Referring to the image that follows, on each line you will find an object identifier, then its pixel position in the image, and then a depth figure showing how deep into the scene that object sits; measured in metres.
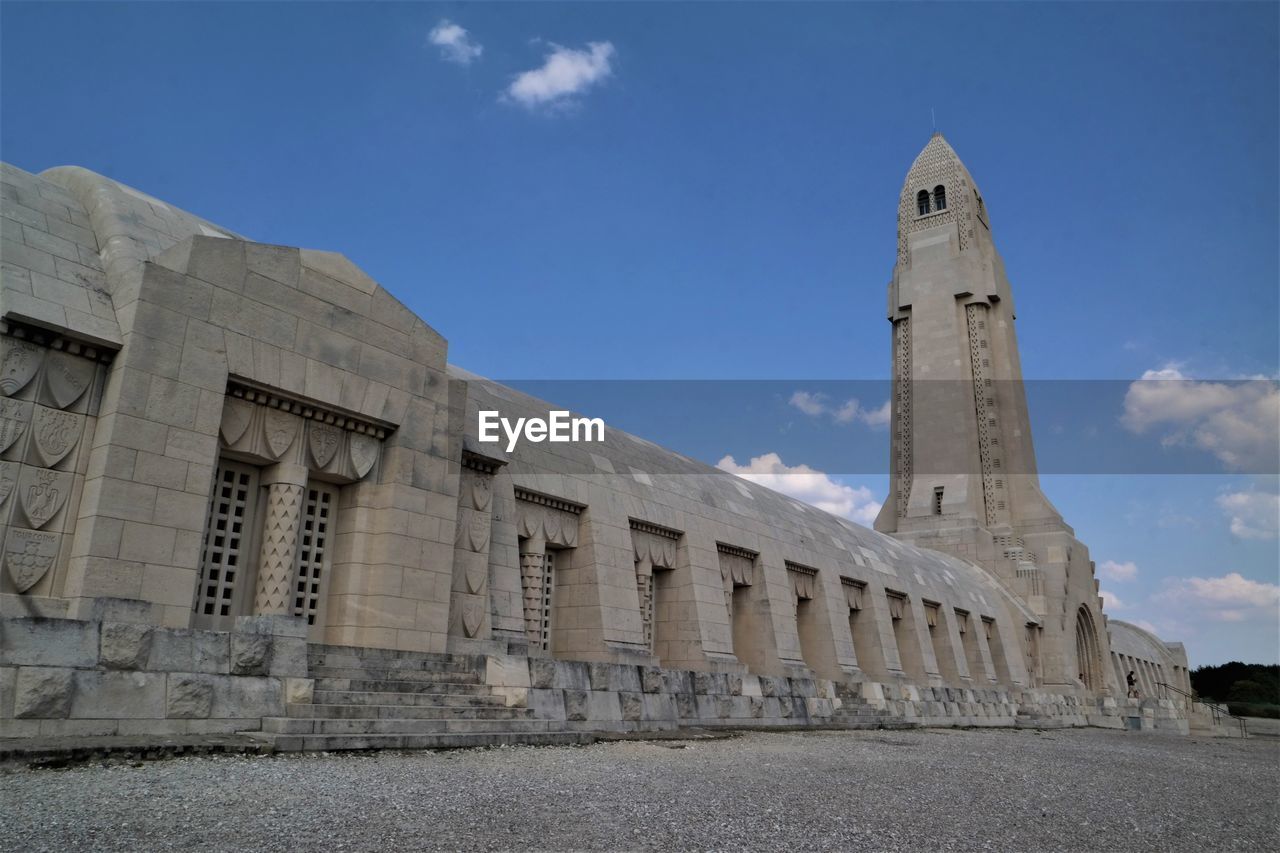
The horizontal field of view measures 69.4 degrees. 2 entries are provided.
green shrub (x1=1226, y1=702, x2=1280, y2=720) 53.47
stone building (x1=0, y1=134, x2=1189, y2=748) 8.42
